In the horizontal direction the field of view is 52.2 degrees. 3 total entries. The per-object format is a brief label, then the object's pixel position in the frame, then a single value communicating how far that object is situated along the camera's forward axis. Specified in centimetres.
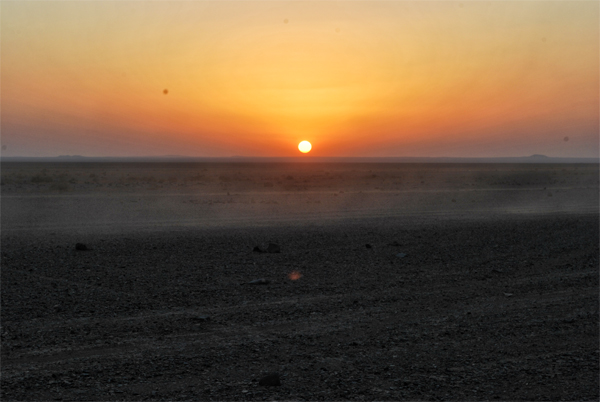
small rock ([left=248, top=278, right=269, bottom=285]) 1027
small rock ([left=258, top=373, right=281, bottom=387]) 569
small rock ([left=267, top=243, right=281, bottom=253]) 1341
